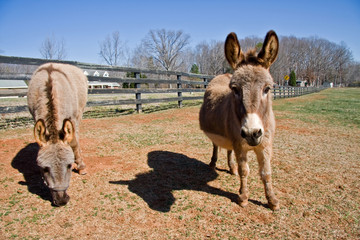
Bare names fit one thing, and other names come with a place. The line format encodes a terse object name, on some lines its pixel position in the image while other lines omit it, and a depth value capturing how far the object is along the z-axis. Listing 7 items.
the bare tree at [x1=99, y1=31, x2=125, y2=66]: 61.28
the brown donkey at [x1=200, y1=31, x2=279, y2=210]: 2.46
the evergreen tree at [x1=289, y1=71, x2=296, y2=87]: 62.40
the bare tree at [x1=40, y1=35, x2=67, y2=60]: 41.73
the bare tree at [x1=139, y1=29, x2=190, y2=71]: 64.00
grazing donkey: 2.93
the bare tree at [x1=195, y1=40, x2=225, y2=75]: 72.31
